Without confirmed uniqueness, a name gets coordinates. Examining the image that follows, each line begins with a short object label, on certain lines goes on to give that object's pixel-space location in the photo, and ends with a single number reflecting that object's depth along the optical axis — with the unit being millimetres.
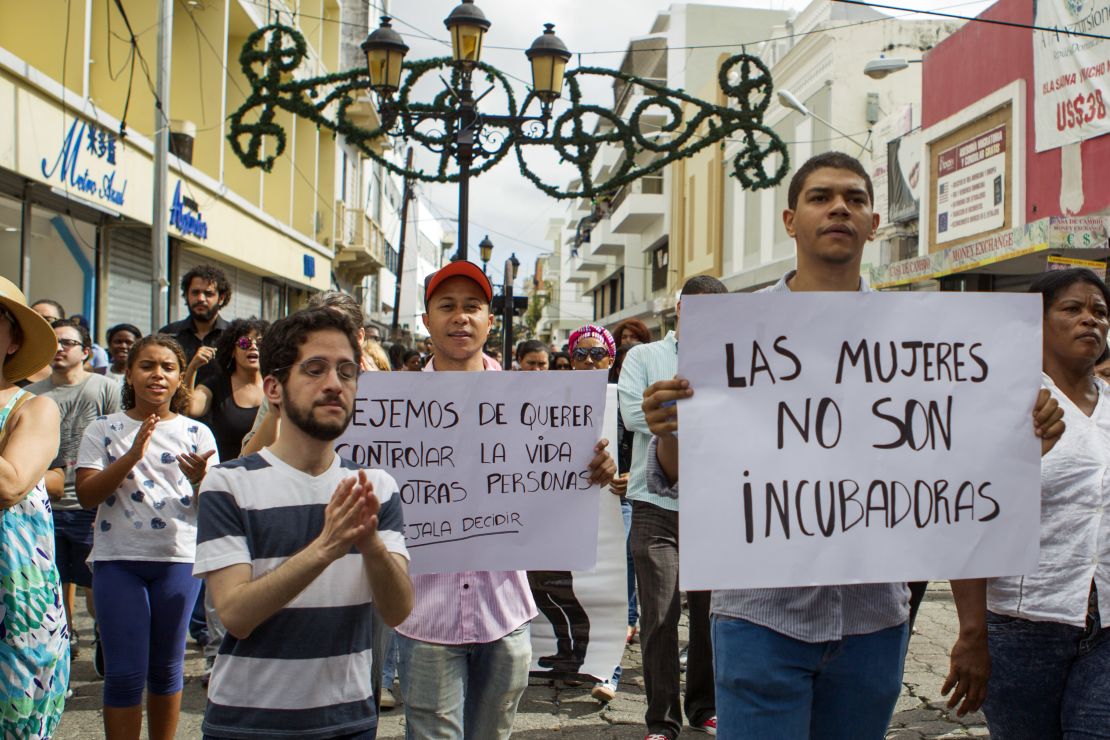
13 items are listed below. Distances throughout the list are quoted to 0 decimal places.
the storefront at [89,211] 10258
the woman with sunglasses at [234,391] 5465
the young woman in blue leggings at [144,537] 3895
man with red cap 2957
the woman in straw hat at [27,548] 2750
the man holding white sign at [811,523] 2375
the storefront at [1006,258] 10867
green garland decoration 9094
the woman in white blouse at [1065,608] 2781
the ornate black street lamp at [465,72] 8555
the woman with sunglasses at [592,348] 7441
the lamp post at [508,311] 12606
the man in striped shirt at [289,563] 2273
